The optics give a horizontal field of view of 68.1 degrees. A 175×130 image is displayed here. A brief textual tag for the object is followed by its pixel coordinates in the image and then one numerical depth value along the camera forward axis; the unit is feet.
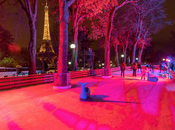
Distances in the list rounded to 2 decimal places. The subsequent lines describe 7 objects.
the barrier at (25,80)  29.81
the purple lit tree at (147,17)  82.79
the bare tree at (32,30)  39.99
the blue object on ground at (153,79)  41.13
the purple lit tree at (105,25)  50.70
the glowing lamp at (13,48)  119.65
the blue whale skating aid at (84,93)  22.17
